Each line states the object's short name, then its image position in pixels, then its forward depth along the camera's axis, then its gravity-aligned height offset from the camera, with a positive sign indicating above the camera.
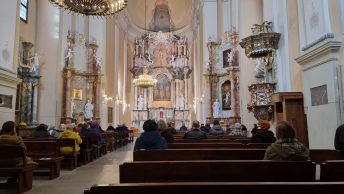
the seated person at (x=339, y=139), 3.85 -0.18
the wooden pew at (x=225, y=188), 1.70 -0.35
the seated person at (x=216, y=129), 10.29 -0.10
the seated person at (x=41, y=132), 8.07 -0.11
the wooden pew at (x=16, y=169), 4.42 -0.60
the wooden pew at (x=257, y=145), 5.21 -0.34
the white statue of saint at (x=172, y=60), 30.23 +6.65
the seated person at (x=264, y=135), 5.66 -0.18
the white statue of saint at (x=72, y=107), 17.78 +1.23
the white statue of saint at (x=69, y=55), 17.80 +4.27
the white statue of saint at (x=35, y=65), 15.36 +3.27
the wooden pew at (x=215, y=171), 2.60 -0.39
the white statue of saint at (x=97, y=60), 19.60 +4.41
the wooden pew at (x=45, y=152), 6.12 -0.50
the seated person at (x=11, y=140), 4.61 -0.19
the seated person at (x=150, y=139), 4.59 -0.19
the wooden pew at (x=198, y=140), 6.46 -0.31
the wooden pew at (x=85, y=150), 8.28 -0.61
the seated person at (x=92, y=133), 8.91 -0.17
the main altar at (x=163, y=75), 28.97 +5.17
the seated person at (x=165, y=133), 6.06 -0.13
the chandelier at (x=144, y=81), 23.04 +3.49
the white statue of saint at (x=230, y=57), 17.67 +4.04
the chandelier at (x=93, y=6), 9.41 +3.87
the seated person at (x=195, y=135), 6.99 -0.20
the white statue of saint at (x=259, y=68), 12.68 +2.46
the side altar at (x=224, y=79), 17.34 +2.89
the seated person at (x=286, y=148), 2.99 -0.23
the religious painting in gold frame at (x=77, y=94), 18.45 +2.06
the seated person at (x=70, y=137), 7.21 -0.23
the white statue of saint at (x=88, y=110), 18.62 +1.08
